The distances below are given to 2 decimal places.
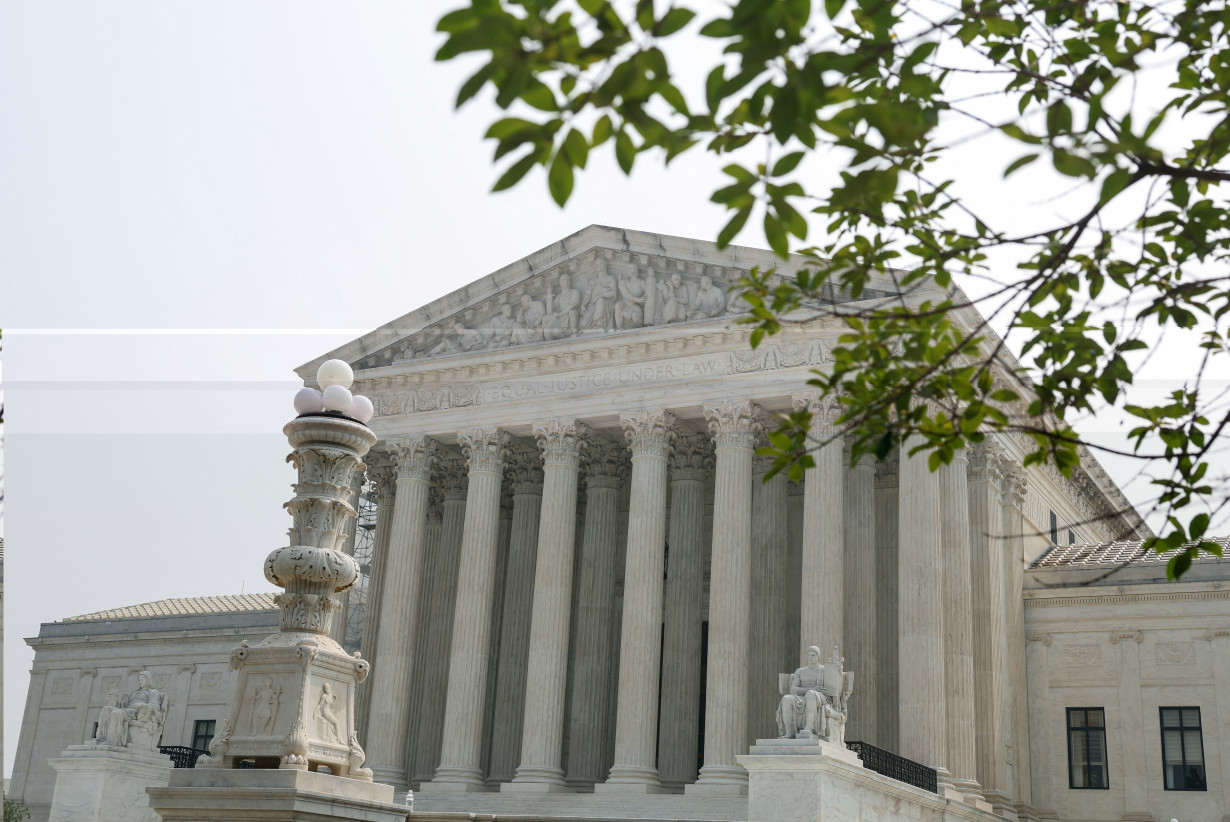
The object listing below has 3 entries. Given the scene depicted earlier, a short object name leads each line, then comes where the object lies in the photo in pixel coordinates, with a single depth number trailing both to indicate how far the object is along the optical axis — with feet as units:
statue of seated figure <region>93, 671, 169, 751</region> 92.63
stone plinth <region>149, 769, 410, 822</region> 38.73
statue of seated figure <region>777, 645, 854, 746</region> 77.82
